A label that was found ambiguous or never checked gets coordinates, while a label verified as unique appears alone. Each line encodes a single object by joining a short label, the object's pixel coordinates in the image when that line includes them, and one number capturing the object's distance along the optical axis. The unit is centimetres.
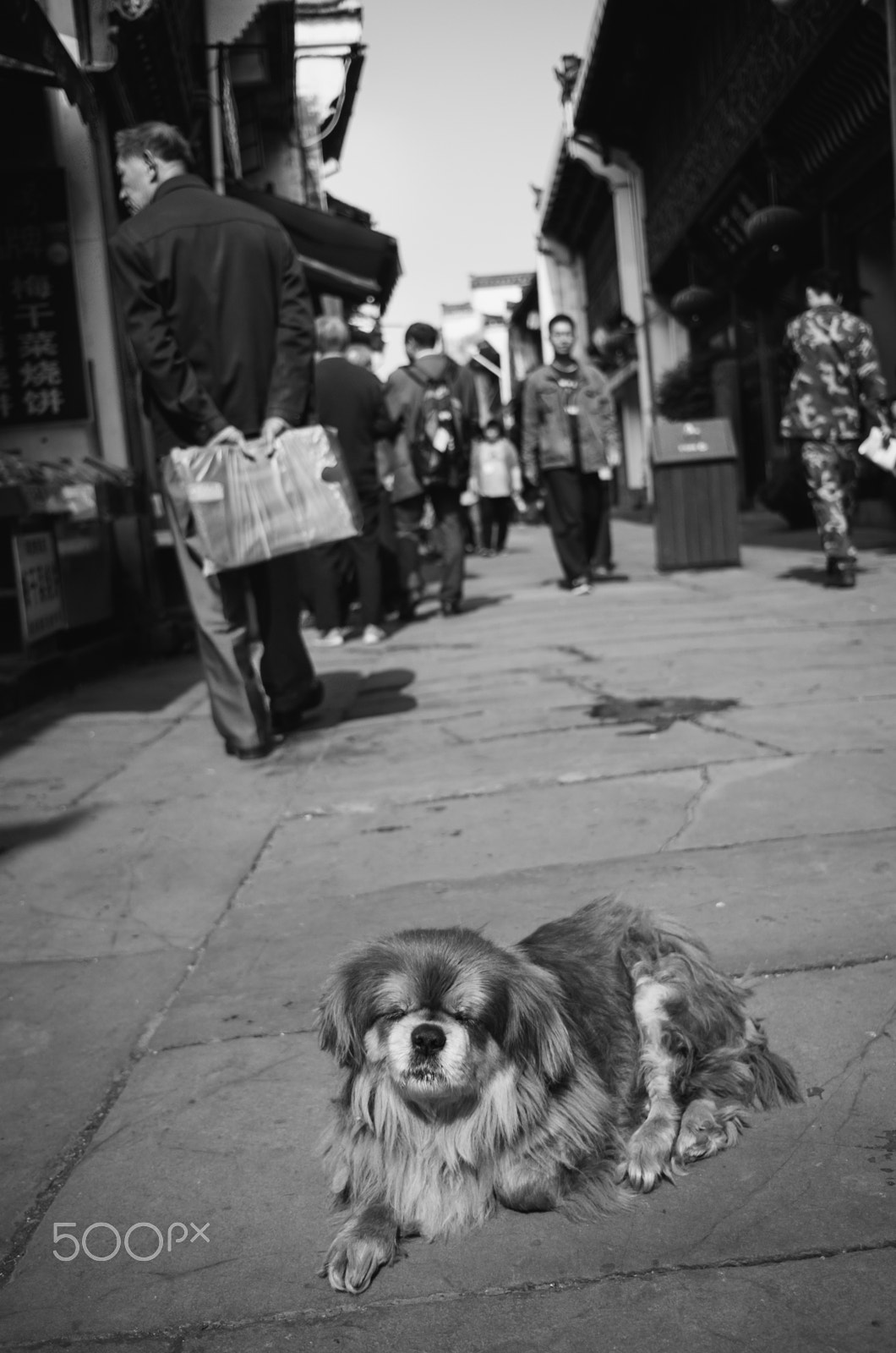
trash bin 1078
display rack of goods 689
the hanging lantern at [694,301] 1916
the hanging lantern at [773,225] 1397
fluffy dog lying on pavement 184
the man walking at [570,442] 969
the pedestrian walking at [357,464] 870
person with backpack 901
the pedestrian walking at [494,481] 1619
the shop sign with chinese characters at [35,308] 824
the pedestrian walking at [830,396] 840
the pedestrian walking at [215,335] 496
